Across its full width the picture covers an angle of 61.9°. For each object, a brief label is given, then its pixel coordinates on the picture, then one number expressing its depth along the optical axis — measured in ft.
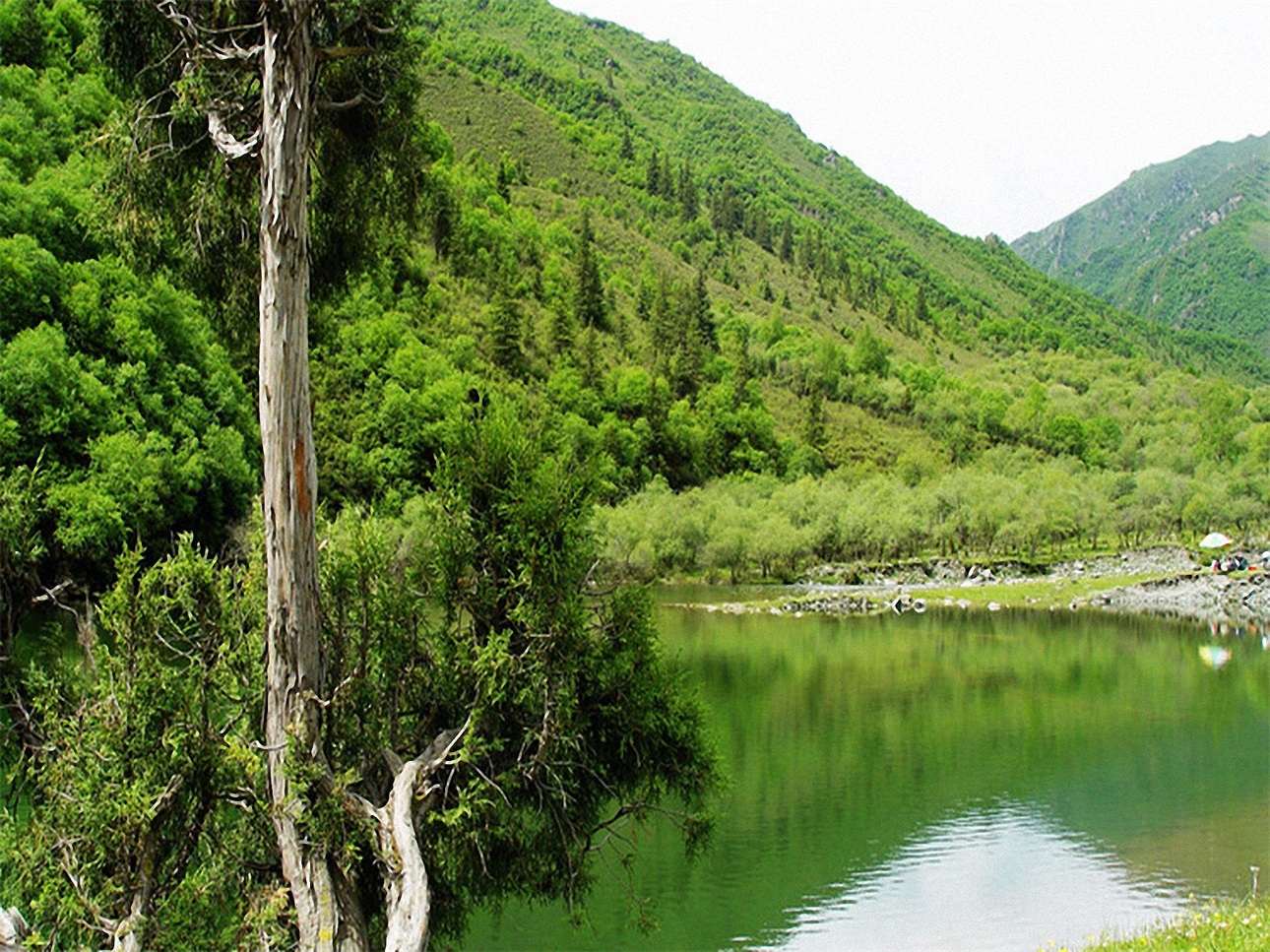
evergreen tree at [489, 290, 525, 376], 331.57
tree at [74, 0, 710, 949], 23.89
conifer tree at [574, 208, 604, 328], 392.06
